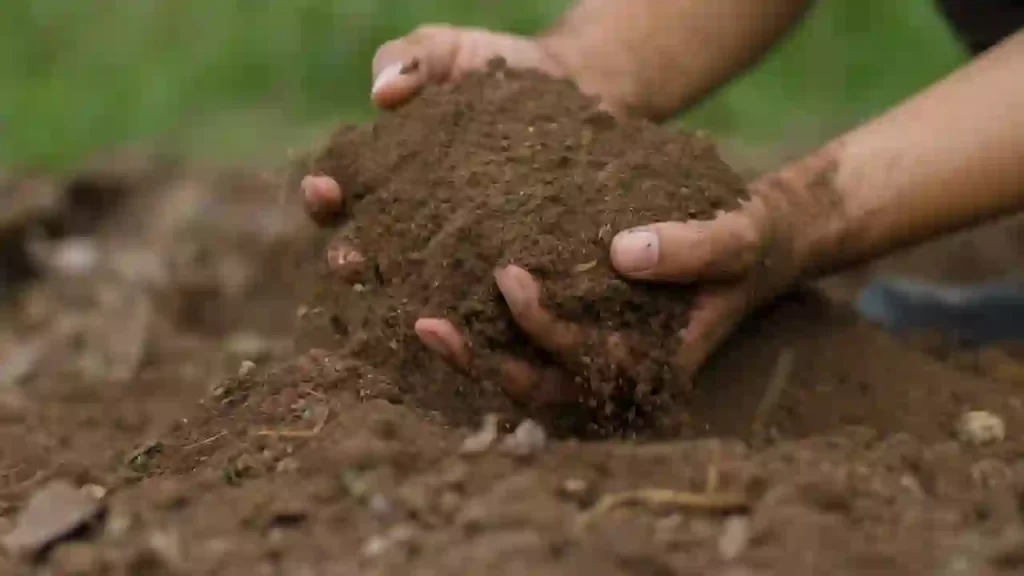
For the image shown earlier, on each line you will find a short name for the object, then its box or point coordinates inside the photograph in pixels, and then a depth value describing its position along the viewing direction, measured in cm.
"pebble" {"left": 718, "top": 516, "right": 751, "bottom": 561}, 93
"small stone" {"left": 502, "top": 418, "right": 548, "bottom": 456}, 99
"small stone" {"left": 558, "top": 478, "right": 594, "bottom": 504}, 96
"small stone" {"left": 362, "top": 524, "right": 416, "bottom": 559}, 94
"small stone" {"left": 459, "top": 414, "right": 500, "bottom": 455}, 99
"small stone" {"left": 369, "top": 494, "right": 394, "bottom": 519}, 96
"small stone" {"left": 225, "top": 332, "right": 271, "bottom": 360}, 139
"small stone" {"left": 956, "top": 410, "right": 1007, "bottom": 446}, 107
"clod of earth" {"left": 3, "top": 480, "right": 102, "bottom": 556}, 98
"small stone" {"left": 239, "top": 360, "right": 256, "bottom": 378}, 110
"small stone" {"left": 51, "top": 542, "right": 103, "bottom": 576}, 95
